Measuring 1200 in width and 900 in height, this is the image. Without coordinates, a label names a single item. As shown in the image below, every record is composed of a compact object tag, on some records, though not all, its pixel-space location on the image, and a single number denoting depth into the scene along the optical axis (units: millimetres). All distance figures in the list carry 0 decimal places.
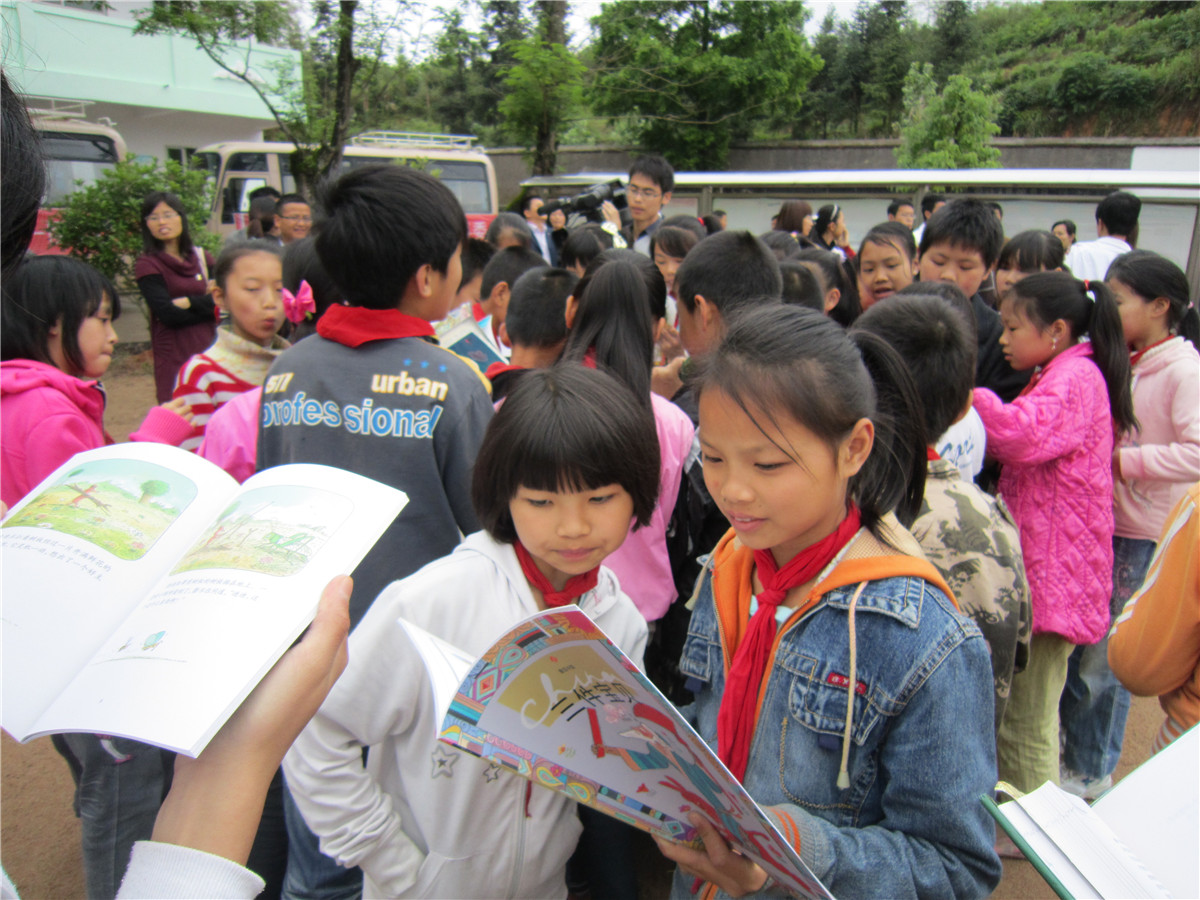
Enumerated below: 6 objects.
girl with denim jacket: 961
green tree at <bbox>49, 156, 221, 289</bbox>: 6715
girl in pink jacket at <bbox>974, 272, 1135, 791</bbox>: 2105
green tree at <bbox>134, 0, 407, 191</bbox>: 7453
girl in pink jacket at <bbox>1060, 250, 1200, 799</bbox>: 2371
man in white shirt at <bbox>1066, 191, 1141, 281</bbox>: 4379
